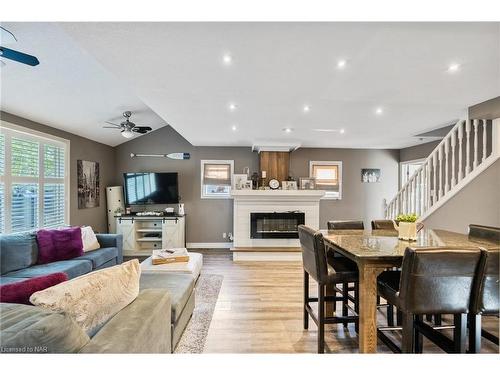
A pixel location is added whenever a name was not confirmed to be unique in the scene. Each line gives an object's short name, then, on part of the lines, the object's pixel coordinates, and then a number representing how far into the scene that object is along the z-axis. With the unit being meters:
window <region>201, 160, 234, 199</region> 6.62
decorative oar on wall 6.43
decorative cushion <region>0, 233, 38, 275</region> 3.02
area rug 2.40
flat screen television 6.21
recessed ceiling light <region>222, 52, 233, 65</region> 2.18
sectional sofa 1.07
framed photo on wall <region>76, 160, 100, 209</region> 5.22
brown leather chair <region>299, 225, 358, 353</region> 2.21
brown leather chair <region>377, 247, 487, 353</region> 1.62
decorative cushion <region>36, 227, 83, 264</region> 3.40
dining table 1.88
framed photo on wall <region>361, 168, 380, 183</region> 6.87
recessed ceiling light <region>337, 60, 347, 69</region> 2.26
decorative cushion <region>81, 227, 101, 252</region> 4.07
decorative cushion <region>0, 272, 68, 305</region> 1.36
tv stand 5.86
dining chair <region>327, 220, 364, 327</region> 3.34
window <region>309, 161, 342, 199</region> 6.81
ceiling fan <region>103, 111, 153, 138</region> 4.53
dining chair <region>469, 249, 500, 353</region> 1.74
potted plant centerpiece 2.38
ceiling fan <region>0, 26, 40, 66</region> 1.79
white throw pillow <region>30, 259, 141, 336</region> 1.32
